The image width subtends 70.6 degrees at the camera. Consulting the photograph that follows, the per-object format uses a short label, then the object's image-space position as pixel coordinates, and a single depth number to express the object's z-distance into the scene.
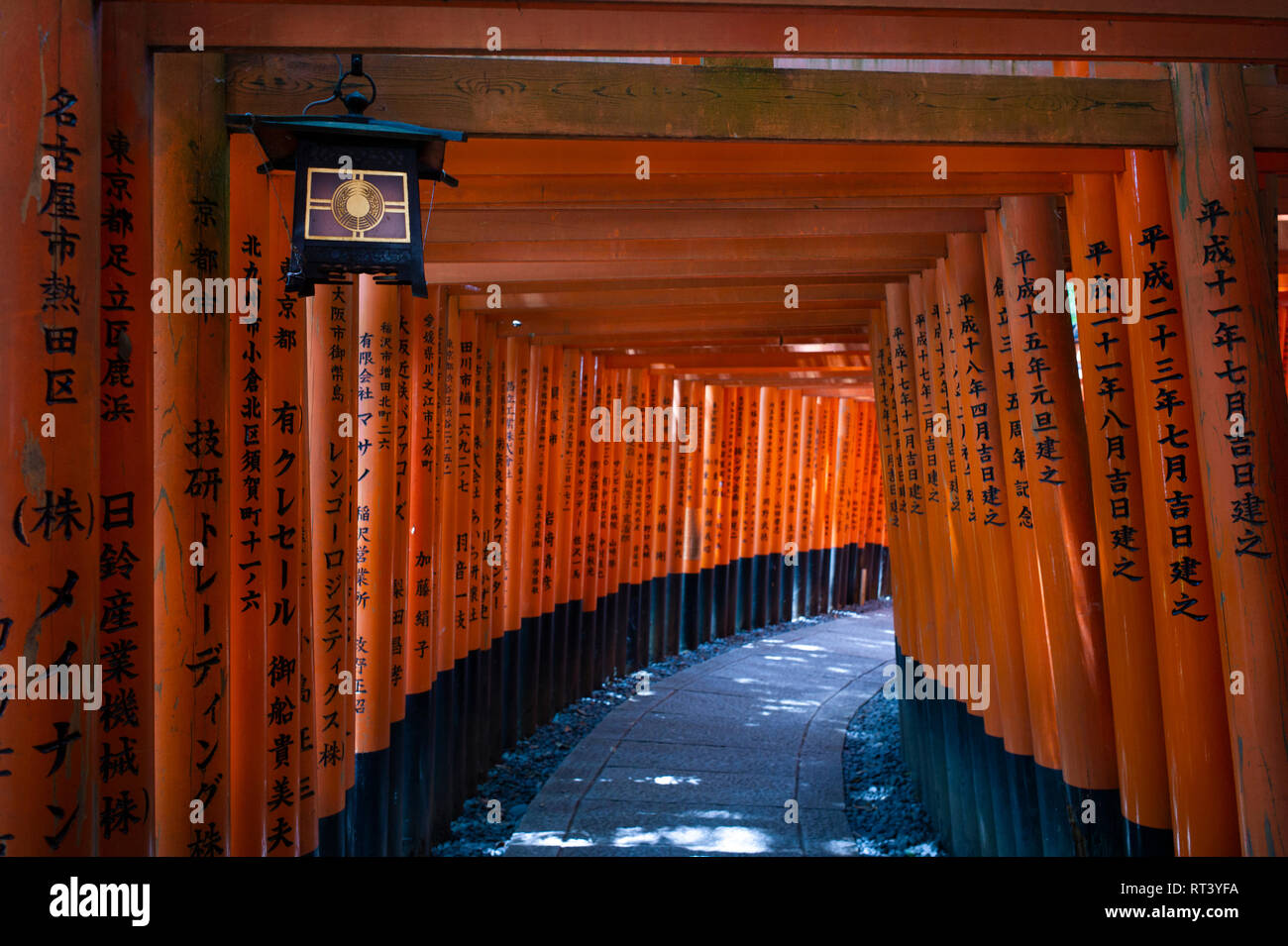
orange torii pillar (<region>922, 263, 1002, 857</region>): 5.64
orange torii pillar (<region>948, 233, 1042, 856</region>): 5.06
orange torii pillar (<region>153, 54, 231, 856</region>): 3.07
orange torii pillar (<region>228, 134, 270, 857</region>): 3.48
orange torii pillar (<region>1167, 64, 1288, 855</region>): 3.27
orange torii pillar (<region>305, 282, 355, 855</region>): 4.50
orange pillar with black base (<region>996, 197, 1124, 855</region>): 4.21
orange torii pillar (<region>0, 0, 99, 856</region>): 2.41
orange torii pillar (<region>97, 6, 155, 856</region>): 2.76
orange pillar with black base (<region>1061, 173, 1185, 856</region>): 3.84
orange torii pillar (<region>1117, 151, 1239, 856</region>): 3.50
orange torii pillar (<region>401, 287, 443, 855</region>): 6.13
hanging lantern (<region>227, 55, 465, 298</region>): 3.04
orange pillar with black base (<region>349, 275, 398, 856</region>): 5.39
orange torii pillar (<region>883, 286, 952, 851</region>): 6.55
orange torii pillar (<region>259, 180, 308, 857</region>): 3.77
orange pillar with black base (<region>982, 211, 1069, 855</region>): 4.61
